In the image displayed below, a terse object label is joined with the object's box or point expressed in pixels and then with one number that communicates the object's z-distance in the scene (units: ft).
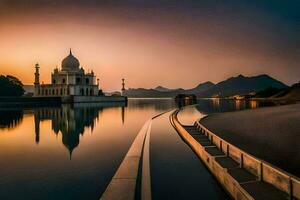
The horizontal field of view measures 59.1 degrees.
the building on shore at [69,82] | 372.79
